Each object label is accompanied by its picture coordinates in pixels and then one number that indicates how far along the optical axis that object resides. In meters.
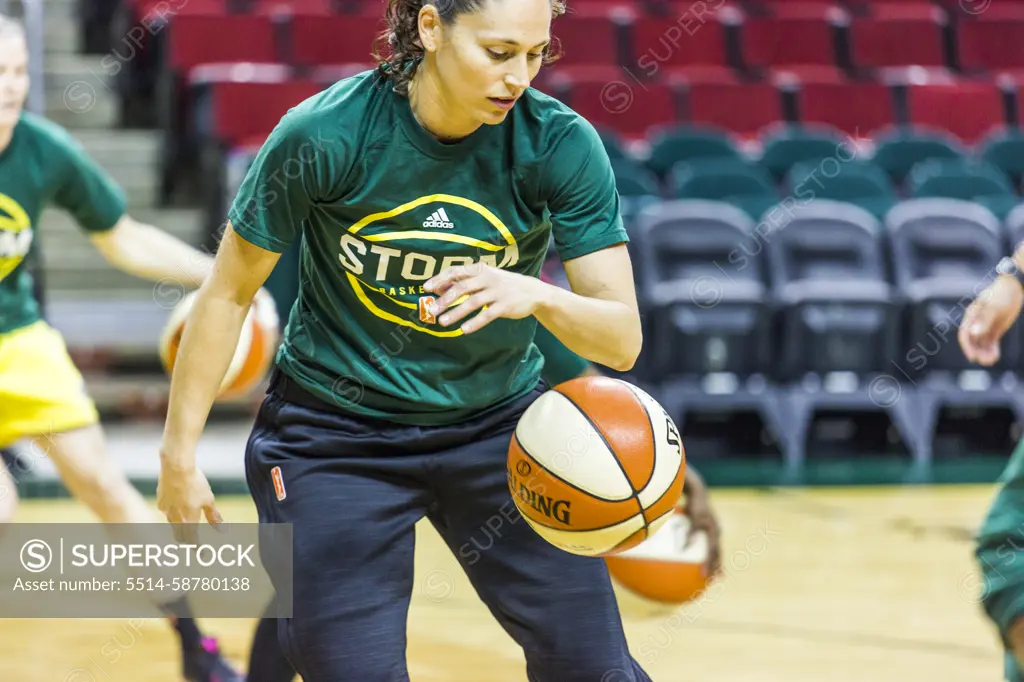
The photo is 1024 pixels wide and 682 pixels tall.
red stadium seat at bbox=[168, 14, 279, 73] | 18.88
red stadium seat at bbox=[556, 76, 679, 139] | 18.87
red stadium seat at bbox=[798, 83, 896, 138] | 20.37
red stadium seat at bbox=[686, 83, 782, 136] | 19.97
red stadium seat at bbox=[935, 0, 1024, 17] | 22.33
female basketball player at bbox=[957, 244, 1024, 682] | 4.30
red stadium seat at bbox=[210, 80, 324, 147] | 17.55
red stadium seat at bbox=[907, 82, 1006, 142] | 20.66
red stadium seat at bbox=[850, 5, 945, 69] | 21.61
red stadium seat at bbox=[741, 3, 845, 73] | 21.22
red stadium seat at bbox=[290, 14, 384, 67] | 19.30
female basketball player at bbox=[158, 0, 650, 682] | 4.68
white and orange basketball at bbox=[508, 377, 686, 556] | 4.79
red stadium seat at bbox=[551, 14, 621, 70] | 20.37
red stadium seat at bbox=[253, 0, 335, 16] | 19.41
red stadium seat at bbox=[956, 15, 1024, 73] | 22.08
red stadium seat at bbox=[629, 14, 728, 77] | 20.45
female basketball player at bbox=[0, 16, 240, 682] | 7.28
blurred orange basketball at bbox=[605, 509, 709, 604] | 6.73
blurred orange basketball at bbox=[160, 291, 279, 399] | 7.41
